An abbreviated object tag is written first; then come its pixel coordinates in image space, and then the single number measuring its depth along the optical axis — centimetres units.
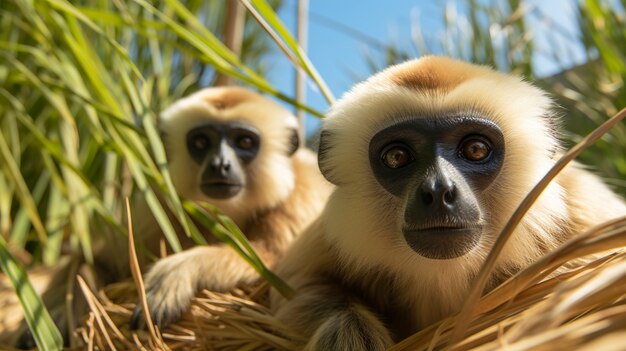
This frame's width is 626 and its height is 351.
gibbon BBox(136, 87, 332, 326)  60
